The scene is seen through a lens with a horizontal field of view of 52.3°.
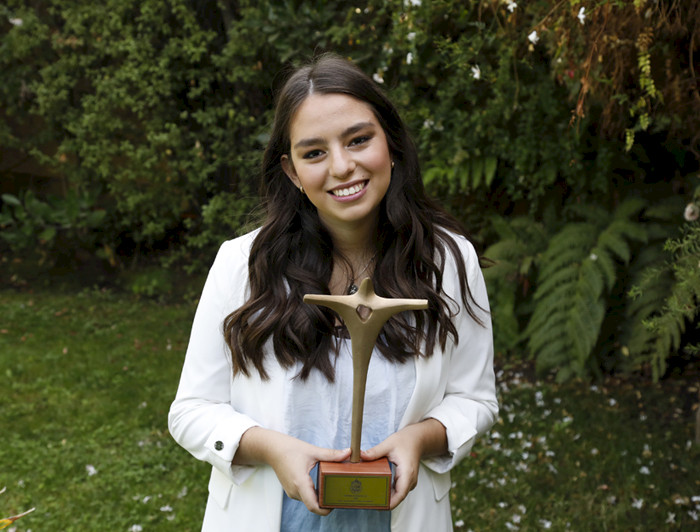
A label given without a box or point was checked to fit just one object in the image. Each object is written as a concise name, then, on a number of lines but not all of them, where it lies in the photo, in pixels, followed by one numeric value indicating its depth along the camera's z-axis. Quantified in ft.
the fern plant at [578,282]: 14.28
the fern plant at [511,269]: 15.88
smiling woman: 5.43
